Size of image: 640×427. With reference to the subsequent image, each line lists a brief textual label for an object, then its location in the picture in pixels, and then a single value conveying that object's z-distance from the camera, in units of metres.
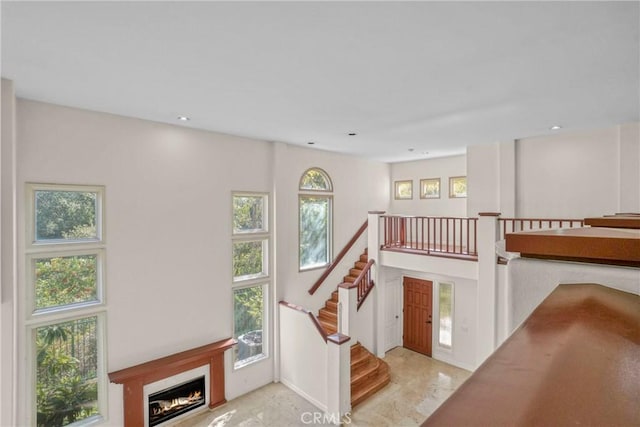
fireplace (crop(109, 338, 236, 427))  3.99
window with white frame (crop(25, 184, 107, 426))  3.53
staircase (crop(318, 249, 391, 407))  5.27
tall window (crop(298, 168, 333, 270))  6.28
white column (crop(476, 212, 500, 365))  4.80
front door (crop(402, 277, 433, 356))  6.86
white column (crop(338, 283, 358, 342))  5.46
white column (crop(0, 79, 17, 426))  2.82
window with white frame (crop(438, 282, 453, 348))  6.57
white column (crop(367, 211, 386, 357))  6.46
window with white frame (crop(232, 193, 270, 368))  5.27
